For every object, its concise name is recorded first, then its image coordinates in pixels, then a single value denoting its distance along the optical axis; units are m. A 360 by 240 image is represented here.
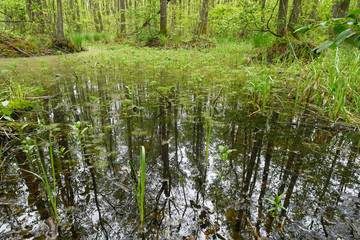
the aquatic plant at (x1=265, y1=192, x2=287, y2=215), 1.07
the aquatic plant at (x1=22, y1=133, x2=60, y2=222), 1.06
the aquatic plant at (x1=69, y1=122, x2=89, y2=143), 1.65
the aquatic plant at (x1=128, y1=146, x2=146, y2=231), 0.98
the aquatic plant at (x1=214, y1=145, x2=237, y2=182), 1.42
